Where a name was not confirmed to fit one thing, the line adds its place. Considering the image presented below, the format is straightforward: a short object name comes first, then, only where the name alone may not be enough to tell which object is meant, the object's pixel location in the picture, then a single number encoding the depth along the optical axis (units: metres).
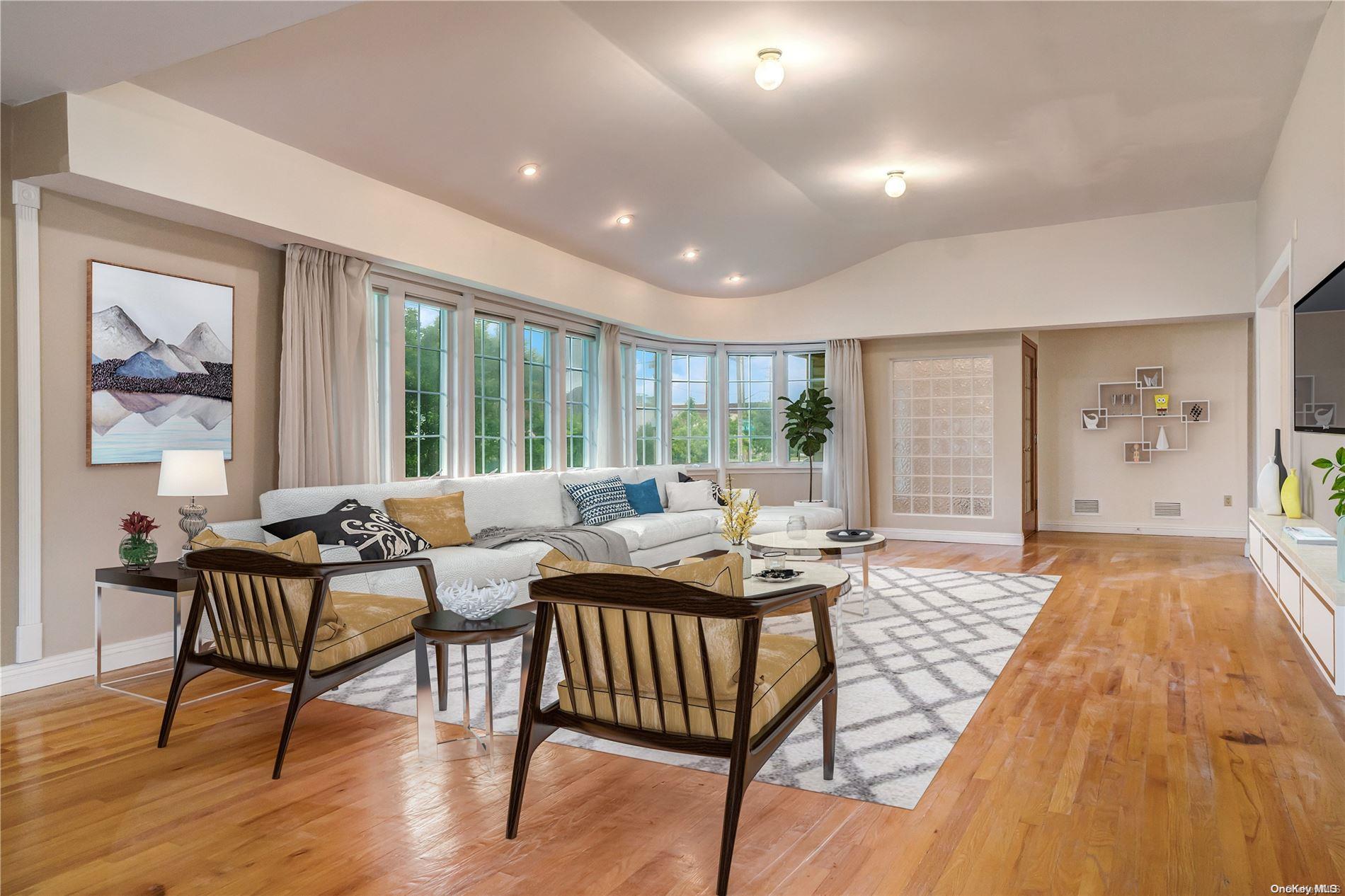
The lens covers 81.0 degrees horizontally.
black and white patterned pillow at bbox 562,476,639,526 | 6.29
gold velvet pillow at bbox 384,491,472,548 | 4.69
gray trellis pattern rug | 2.65
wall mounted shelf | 8.52
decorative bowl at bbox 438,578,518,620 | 2.63
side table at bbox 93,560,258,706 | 3.34
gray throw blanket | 5.08
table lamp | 3.62
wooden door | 8.57
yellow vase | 4.56
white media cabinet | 2.78
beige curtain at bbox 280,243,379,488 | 4.55
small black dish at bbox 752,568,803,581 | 4.00
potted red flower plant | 3.57
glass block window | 8.40
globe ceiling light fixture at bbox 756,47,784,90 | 3.86
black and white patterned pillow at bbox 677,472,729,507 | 7.46
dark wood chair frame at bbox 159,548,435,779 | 2.57
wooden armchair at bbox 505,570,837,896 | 1.97
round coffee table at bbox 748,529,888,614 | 4.90
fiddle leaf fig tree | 8.57
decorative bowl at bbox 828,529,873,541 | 5.18
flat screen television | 3.38
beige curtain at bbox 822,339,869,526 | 8.64
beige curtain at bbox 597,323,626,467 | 7.60
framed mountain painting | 3.83
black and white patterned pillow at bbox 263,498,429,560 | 4.04
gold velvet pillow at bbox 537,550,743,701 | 2.04
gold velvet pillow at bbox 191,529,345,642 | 2.65
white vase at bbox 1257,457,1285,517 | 4.85
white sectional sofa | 4.21
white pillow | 7.35
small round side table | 2.54
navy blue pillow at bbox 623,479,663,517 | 6.90
